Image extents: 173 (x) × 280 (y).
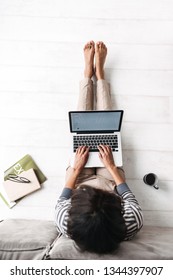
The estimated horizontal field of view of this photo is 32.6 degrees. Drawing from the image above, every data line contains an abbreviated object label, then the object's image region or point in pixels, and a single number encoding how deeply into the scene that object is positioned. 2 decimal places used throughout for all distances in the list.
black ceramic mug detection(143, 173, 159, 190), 1.64
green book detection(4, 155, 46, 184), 1.70
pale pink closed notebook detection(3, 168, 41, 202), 1.66
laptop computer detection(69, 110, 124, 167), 1.57
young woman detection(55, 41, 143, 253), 1.07
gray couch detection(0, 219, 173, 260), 1.15
